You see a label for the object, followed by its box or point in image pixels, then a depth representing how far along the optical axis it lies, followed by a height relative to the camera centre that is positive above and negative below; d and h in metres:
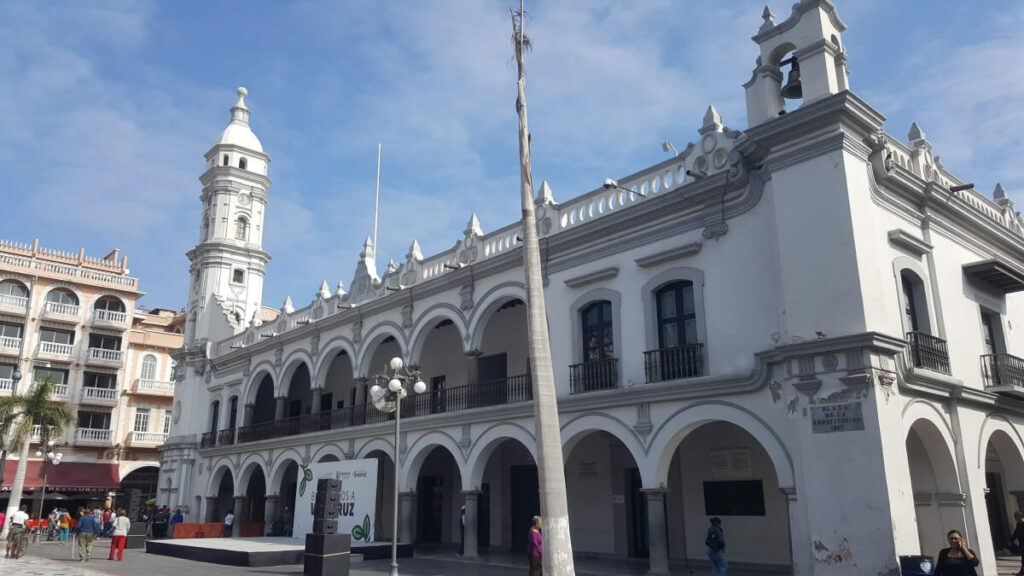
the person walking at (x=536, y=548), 12.39 -0.79
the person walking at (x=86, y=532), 17.73 -0.65
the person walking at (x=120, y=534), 18.03 -0.71
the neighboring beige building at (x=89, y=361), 36.72 +6.88
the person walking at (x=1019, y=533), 12.84 -0.68
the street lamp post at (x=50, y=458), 29.39 +1.77
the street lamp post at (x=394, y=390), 13.80 +1.97
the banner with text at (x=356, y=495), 19.14 +0.11
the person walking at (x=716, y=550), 12.78 -0.89
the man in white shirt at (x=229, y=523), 27.67 -0.76
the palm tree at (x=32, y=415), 25.83 +2.98
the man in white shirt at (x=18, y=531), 18.05 -0.62
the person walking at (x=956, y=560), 8.91 -0.77
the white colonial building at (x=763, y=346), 12.02 +2.71
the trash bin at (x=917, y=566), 10.60 -0.99
